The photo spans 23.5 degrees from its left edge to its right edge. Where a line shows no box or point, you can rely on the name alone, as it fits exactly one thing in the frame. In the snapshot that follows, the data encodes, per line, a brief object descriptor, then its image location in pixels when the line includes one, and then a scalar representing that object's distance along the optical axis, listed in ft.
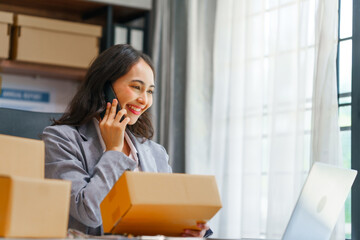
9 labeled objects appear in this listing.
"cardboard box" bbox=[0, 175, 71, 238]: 6.16
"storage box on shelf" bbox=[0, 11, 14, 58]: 13.42
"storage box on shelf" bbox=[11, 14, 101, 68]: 13.62
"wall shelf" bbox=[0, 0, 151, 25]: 14.68
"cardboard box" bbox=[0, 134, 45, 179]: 6.75
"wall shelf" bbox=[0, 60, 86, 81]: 13.85
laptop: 7.49
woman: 8.27
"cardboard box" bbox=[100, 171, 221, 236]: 6.71
